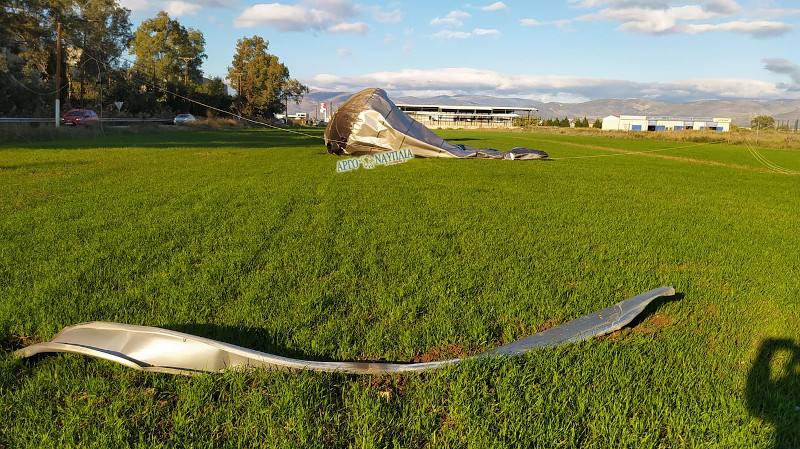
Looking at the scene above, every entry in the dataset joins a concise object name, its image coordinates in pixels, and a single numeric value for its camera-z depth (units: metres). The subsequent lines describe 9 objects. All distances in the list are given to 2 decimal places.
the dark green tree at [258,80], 70.12
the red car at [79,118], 31.83
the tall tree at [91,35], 45.69
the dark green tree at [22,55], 33.94
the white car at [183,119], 43.31
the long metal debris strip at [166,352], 2.51
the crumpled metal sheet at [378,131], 16.03
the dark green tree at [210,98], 56.33
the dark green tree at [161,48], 57.84
